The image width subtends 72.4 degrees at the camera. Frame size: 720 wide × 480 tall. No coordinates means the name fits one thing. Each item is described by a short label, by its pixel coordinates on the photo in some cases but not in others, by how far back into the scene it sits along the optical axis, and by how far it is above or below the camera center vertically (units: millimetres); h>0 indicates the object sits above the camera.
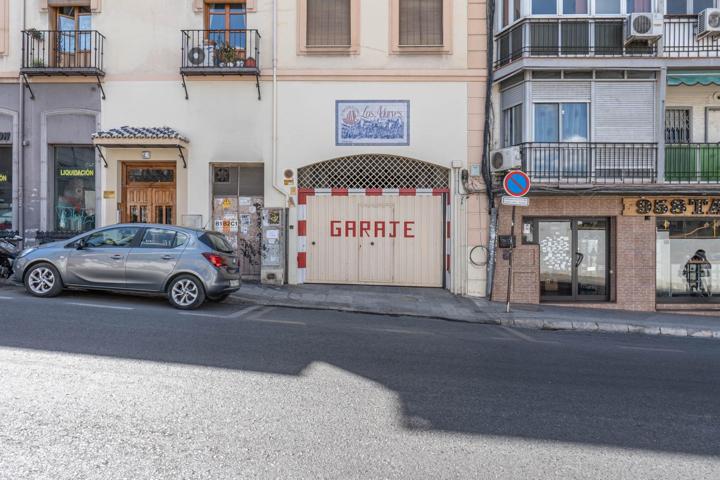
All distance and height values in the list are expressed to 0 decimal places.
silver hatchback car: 9102 -479
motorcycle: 11297 -471
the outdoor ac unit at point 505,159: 11898 +2036
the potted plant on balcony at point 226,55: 13078 +4923
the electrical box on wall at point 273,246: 12938 -170
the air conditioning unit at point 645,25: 11758 +5181
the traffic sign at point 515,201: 10711 +868
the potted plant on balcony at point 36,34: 13219 +5533
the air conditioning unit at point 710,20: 11914 +5375
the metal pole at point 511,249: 11156 -217
